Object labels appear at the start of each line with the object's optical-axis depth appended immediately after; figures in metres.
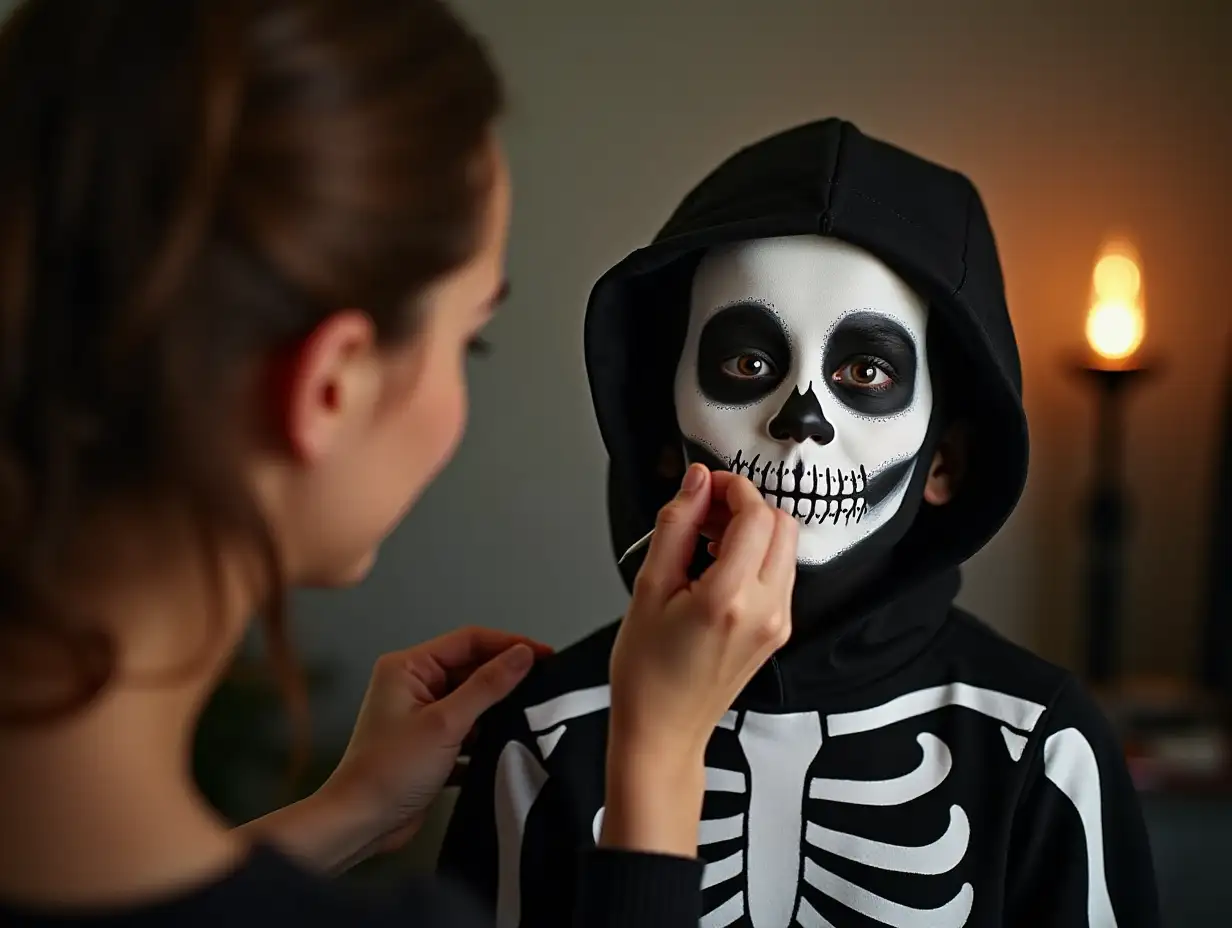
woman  0.49
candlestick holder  2.04
